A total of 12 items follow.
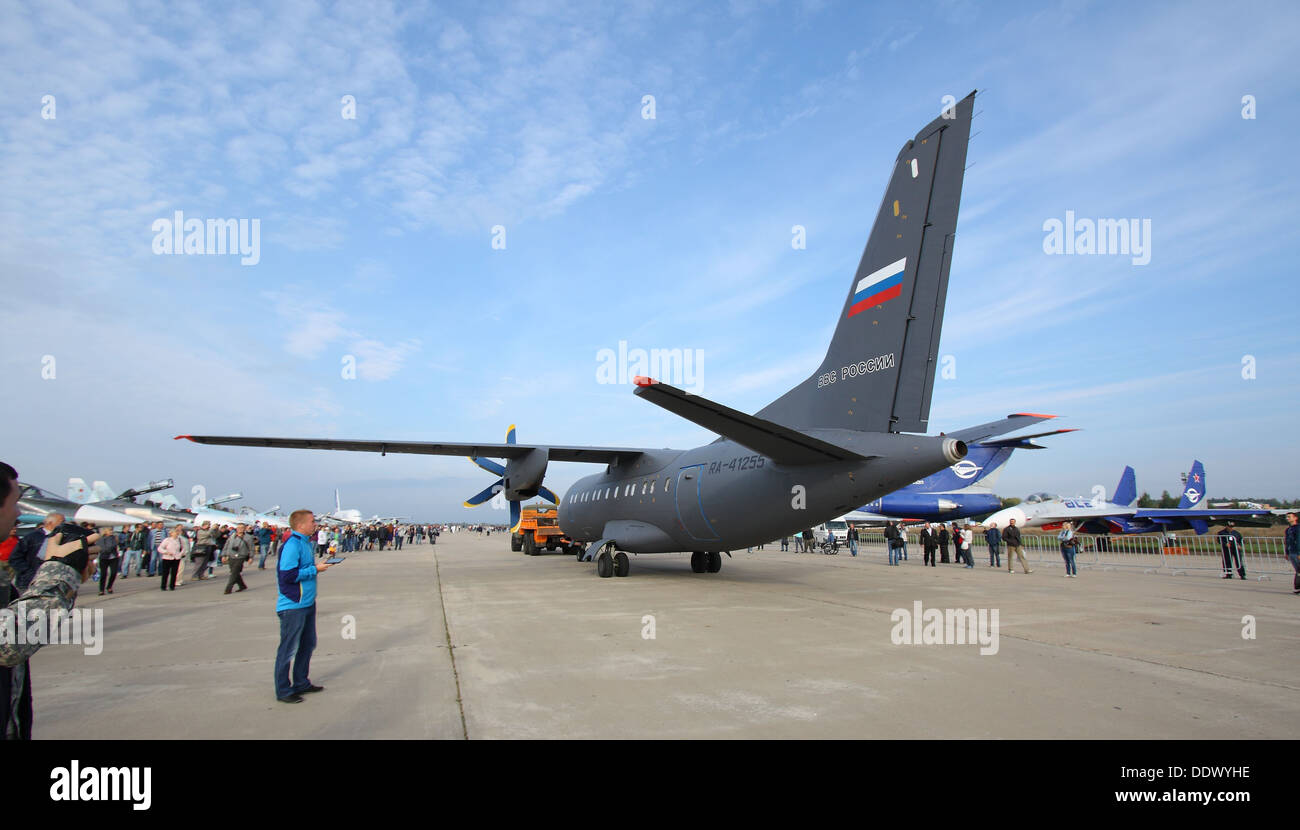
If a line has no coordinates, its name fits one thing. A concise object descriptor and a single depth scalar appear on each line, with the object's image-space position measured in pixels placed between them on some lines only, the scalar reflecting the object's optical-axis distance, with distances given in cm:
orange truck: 3006
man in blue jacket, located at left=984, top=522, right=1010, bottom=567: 2194
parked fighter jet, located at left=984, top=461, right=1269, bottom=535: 3650
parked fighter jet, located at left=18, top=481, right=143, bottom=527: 2064
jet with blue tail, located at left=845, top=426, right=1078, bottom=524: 2884
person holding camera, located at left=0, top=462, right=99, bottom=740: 246
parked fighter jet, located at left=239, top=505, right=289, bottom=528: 6228
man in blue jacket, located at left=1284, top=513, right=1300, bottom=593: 1275
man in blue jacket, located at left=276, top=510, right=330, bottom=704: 551
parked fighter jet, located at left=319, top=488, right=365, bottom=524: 10162
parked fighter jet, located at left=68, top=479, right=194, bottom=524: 2898
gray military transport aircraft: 970
